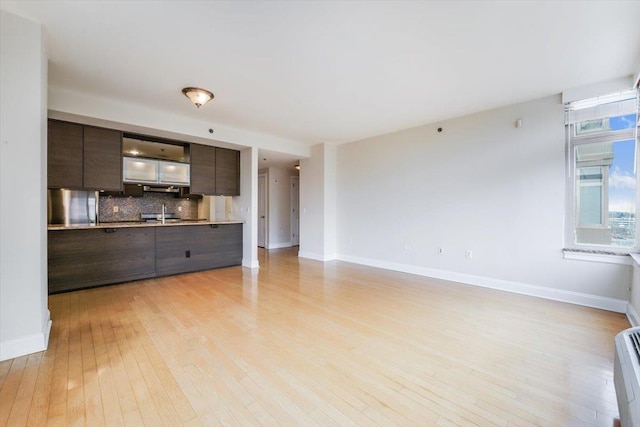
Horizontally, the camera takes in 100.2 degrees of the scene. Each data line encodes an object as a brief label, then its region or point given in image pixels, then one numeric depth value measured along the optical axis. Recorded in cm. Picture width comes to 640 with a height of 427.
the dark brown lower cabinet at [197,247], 456
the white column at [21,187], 203
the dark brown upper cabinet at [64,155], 367
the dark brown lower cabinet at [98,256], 359
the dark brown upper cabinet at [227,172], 539
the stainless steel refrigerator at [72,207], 421
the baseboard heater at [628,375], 111
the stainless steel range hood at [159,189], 527
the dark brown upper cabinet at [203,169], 502
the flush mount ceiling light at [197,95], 332
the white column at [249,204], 533
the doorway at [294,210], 839
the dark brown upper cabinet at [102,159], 397
